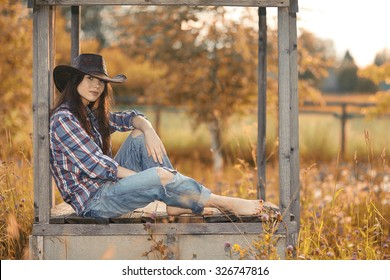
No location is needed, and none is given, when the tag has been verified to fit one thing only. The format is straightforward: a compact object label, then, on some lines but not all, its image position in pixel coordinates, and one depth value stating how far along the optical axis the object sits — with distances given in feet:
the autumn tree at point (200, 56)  57.56
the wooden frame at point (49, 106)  27.01
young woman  26.98
